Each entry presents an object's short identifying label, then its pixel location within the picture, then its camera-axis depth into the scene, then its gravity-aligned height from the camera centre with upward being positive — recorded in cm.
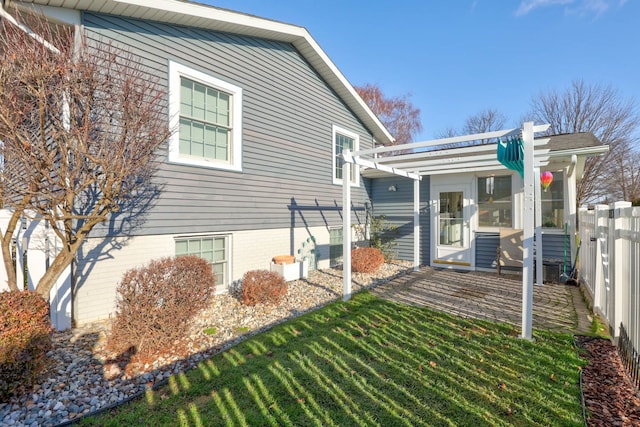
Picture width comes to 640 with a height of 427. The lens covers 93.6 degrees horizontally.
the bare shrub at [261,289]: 527 -132
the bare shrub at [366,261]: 779 -121
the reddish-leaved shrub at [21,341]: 253 -112
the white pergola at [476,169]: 388 +105
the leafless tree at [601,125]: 1730 +540
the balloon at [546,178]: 686 +85
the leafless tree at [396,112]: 2200 +766
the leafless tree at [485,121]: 2447 +780
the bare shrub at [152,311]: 336 -112
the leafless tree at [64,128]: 325 +102
